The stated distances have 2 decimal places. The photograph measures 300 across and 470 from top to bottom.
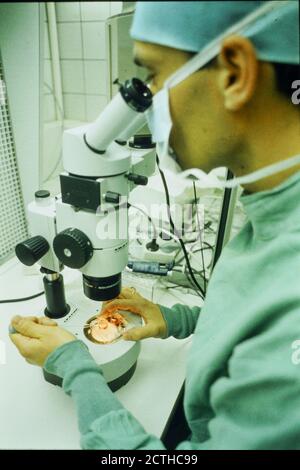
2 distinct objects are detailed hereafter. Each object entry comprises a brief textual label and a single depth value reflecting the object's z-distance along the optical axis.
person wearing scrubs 0.39
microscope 0.52
